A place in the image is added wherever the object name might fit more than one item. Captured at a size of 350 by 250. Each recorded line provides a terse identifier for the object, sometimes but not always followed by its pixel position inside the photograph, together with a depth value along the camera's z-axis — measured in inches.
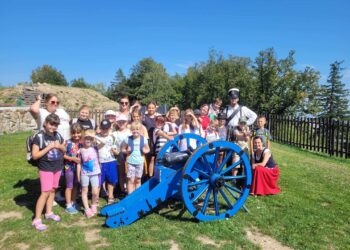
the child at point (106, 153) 165.6
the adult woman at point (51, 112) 153.3
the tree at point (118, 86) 2146.7
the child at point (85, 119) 173.2
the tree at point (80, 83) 2493.8
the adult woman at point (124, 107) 196.2
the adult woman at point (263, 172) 193.2
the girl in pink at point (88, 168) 154.9
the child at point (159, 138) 185.3
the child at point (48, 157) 137.6
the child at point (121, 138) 169.4
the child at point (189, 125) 195.5
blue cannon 138.3
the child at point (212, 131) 205.9
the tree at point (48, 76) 2268.7
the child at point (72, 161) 157.0
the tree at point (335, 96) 1964.8
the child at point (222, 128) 205.9
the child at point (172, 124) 194.4
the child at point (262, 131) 213.6
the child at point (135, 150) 165.0
